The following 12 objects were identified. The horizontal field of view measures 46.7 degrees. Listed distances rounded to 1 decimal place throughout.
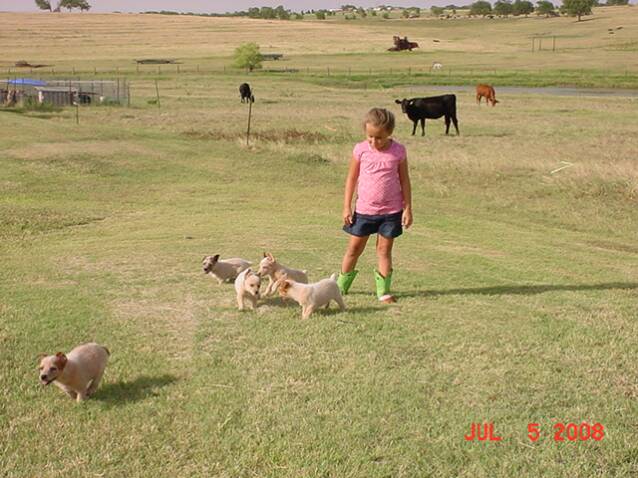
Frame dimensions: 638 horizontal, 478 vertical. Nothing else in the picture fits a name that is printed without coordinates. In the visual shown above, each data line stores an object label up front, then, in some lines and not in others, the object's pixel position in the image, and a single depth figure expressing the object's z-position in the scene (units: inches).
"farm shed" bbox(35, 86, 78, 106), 1473.1
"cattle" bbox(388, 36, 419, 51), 4136.3
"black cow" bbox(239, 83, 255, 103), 1646.5
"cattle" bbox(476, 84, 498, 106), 1610.5
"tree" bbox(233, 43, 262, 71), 2898.6
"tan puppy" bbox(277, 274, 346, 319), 269.4
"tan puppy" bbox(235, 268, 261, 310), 275.4
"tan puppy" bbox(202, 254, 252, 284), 319.0
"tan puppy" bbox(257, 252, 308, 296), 292.7
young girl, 285.6
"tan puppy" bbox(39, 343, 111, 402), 197.9
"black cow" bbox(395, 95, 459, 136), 1147.3
